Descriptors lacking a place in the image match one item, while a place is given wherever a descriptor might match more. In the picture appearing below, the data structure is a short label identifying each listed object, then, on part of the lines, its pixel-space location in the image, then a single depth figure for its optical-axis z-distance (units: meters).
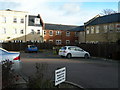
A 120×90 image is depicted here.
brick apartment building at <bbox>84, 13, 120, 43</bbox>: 21.60
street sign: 3.59
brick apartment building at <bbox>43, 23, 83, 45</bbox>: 30.95
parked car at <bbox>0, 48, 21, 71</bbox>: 5.40
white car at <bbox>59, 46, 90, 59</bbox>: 13.46
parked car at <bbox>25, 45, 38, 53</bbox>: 21.55
